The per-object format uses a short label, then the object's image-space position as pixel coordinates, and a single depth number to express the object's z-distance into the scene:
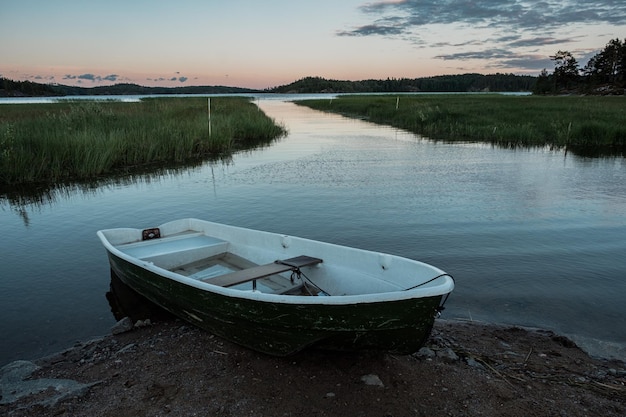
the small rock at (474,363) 4.36
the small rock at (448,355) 4.49
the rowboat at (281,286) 3.76
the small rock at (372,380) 4.07
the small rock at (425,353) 4.54
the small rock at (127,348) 4.93
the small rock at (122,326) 5.52
